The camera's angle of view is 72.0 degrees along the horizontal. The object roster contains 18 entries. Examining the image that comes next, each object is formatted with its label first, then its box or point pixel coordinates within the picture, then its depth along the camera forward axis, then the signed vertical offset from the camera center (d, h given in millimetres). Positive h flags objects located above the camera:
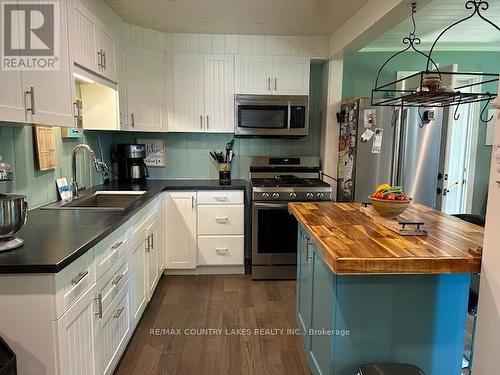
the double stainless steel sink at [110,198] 2717 -444
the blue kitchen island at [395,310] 1504 -715
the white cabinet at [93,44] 2145 +702
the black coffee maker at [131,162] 3496 -180
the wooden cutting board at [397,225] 1703 -406
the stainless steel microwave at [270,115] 3521 +330
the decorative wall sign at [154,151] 3848 -68
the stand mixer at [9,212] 1349 -276
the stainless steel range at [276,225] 3326 -755
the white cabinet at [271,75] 3545 +748
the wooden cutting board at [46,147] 2199 -27
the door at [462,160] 3918 -108
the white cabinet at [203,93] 3523 +544
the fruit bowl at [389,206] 1938 -324
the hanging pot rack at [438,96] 1535 +253
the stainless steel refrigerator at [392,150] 3252 -4
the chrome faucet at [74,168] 2562 -186
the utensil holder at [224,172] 3842 -287
